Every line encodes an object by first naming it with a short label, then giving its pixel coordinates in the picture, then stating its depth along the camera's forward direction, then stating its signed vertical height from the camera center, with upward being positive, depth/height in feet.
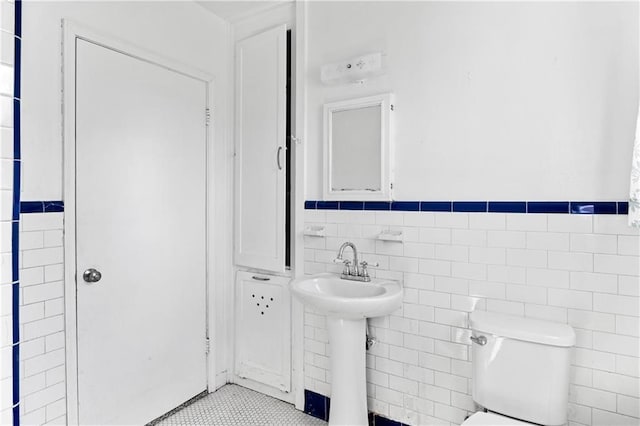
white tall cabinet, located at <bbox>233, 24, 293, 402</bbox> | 7.89 -0.17
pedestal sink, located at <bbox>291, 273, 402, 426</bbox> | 6.21 -2.47
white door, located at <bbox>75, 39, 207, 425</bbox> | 6.10 -0.49
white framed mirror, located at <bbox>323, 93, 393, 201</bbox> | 6.51 +1.14
